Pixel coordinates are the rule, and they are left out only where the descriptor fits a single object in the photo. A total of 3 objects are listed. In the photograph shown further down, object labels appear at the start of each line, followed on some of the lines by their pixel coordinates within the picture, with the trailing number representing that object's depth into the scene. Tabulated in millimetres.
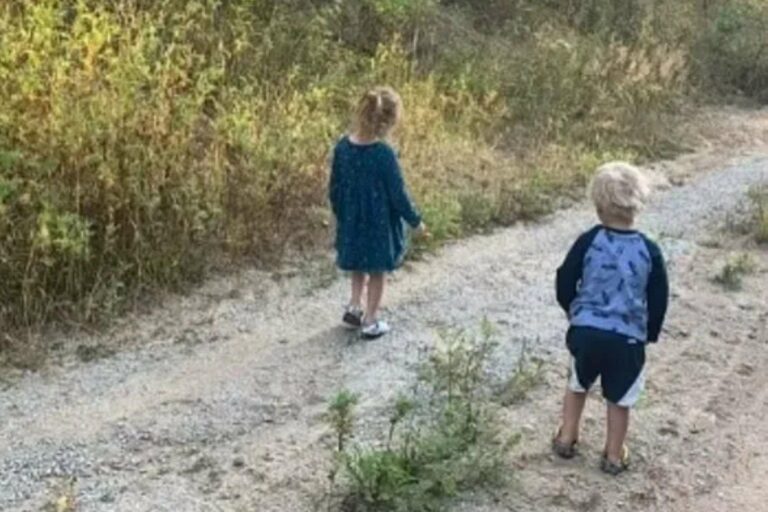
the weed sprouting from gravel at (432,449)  4594
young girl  6270
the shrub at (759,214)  8969
